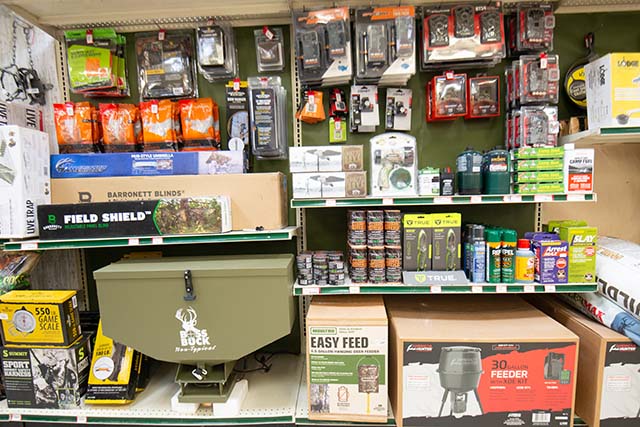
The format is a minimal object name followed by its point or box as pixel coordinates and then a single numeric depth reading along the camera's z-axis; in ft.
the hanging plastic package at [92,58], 6.13
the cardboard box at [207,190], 5.29
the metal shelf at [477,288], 4.85
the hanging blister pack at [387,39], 5.52
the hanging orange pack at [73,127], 5.85
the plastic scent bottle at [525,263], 4.92
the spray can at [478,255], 4.93
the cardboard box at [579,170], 4.79
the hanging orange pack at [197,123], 5.96
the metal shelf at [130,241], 5.00
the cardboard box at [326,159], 5.12
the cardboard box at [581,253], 4.84
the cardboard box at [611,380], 4.46
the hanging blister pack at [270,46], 6.13
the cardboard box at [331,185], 5.05
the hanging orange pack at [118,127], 5.96
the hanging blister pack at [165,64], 6.26
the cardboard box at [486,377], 4.57
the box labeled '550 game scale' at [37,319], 5.08
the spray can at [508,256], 4.92
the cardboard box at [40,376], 5.18
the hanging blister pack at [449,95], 5.91
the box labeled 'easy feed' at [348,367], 4.77
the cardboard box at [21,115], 5.32
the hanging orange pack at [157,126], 5.89
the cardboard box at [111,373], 5.24
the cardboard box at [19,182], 4.88
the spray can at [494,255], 4.92
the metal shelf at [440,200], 4.81
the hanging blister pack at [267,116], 5.70
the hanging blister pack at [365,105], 6.13
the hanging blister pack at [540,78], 5.63
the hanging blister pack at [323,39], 5.63
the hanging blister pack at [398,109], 6.19
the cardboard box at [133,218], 4.99
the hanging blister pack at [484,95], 5.95
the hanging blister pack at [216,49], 5.93
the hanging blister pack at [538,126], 5.61
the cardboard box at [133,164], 5.44
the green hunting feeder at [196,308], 4.81
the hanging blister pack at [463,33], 5.65
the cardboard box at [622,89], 4.89
